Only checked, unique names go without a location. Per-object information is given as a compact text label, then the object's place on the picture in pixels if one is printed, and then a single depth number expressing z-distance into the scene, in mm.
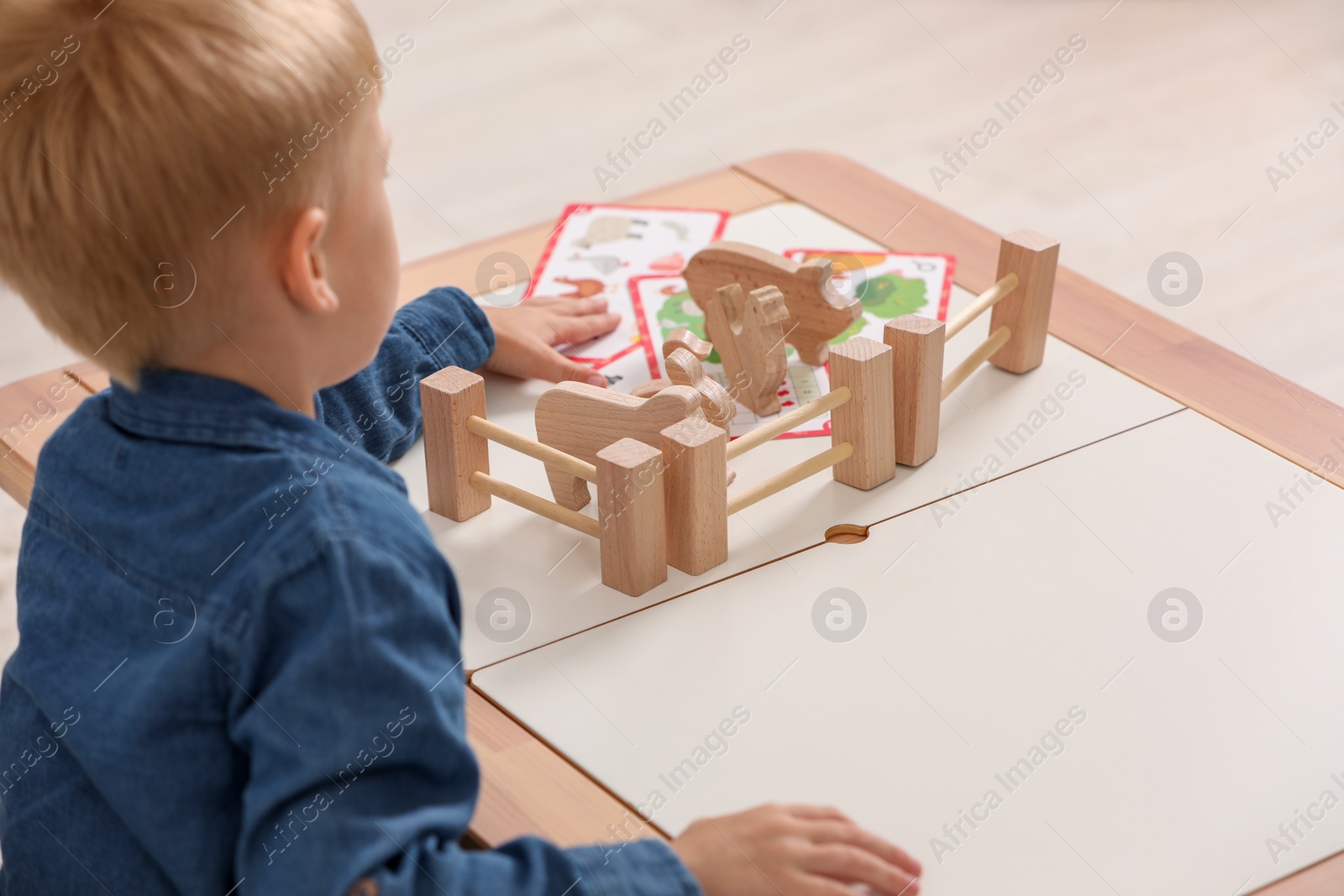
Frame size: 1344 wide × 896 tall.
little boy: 1541
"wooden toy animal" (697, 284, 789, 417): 1863
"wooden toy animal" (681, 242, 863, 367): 1892
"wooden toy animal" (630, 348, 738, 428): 1797
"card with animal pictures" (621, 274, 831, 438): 1882
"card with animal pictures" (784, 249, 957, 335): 1956
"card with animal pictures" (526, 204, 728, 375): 1955
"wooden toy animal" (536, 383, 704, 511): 1761
